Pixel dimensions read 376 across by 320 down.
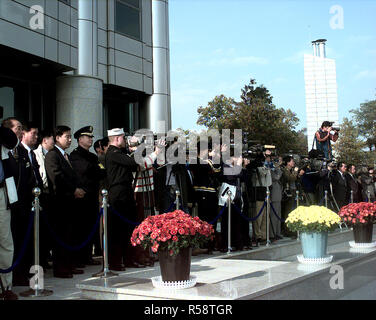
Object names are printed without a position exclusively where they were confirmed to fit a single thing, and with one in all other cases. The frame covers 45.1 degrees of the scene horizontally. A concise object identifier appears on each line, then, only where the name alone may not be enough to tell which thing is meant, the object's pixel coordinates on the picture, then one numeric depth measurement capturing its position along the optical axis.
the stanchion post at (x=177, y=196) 7.92
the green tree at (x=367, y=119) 53.29
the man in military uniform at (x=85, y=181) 7.12
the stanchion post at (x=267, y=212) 9.84
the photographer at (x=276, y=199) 10.71
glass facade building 13.08
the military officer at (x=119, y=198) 6.77
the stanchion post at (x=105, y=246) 6.20
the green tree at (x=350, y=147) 41.88
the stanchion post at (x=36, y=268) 5.33
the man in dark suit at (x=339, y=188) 13.32
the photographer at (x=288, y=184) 11.38
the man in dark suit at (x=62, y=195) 6.45
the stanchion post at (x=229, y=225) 8.78
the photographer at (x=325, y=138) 12.80
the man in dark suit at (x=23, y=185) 5.68
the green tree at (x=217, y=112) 39.00
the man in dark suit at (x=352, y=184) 14.49
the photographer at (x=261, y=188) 10.14
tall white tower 41.34
